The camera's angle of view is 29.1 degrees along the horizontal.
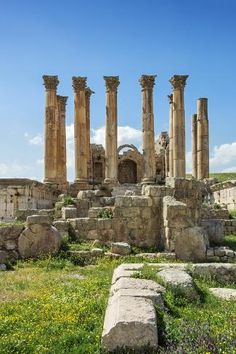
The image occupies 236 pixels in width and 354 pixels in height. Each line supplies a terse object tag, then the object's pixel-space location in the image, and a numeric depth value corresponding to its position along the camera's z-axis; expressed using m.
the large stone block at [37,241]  13.11
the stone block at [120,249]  13.44
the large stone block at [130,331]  5.16
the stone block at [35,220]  13.27
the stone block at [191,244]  13.47
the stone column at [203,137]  38.34
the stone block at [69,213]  18.56
